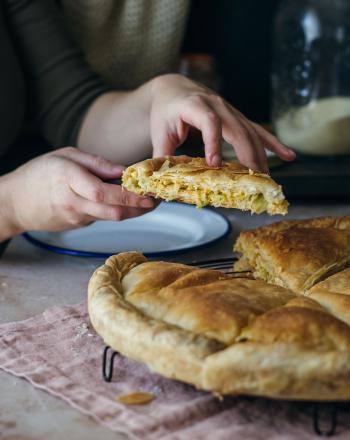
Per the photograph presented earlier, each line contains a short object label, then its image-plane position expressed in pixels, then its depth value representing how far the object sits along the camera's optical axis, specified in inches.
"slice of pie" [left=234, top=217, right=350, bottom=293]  47.6
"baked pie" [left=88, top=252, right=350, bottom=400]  33.4
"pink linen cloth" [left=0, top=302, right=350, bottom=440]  35.2
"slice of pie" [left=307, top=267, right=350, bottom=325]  38.9
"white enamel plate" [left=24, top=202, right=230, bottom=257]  62.3
